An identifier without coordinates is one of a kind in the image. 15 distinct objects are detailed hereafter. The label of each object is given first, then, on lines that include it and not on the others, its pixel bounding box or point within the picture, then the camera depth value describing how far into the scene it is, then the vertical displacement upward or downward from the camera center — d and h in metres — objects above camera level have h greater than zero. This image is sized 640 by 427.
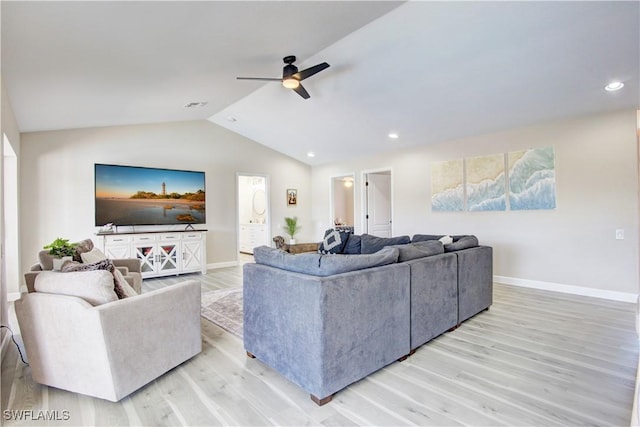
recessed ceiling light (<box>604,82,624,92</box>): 3.52 +1.37
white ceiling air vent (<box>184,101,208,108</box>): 4.87 +1.70
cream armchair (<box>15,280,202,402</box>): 1.96 -0.81
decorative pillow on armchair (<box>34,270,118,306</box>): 2.06 -0.45
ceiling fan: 3.30 +1.44
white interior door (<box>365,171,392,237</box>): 7.30 +0.20
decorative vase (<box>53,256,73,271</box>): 2.58 -0.38
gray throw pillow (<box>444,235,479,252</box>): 3.35 -0.36
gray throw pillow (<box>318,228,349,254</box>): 4.75 -0.43
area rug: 3.34 -1.14
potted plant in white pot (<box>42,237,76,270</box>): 2.62 -0.32
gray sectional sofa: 1.99 -0.70
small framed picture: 8.02 +0.41
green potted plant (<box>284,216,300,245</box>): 7.80 -0.35
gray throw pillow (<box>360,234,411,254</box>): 3.90 -0.38
